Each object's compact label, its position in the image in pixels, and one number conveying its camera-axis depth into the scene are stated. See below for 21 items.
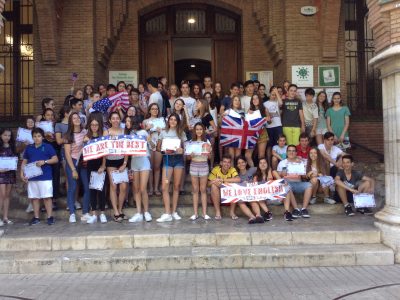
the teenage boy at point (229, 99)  9.91
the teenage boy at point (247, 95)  9.91
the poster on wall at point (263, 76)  14.52
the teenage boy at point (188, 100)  9.71
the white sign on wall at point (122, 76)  14.41
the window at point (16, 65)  14.20
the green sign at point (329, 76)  13.40
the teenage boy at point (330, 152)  9.75
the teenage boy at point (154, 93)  9.77
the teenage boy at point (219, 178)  8.52
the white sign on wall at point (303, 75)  13.30
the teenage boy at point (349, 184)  8.96
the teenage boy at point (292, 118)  10.28
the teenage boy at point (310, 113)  10.70
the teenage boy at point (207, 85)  10.80
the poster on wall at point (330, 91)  13.38
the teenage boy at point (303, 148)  9.50
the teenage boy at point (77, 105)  9.35
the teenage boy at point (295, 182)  8.82
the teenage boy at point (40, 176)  8.43
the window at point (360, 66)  14.30
